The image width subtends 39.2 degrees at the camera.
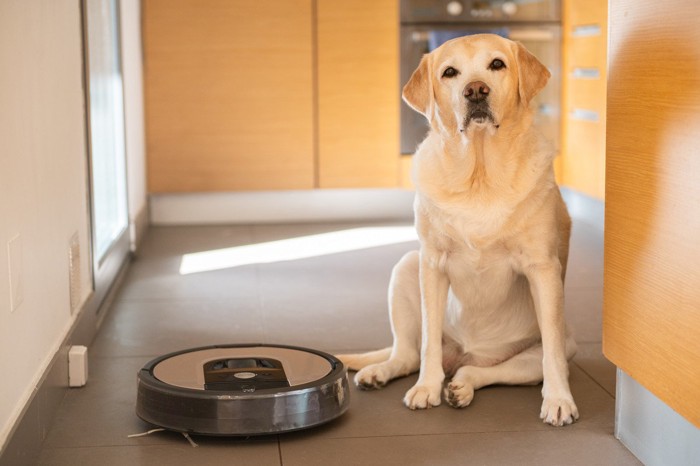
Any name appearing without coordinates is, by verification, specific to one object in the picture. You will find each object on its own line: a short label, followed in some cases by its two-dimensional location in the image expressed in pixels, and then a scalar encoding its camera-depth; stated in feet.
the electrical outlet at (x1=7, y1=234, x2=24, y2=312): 7.39
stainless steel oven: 20.13
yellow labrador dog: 8.82
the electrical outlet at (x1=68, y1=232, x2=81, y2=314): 10.47
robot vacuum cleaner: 8.06
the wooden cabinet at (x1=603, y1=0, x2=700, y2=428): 6.48
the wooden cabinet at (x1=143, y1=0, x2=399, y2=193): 20.17
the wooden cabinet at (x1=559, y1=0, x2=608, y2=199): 18.38
